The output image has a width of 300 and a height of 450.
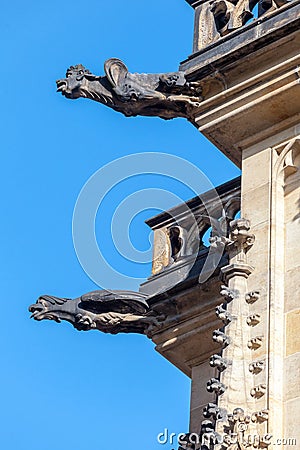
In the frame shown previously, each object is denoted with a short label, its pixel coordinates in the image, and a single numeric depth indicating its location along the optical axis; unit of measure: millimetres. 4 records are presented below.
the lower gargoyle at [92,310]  12383
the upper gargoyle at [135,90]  11547
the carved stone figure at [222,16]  11594
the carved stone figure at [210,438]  9609
